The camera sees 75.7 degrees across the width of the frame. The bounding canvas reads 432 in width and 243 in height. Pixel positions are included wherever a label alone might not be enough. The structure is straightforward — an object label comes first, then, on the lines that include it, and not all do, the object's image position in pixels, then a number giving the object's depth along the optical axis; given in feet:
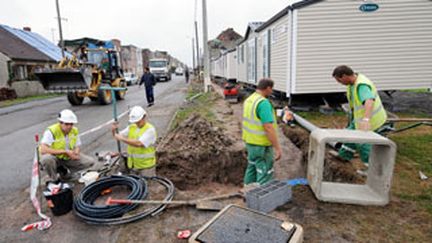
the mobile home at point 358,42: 29.07
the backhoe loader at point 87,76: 39.32
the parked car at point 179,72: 266.36
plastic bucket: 10.99
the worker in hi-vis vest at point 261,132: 11.49
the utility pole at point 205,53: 52.72
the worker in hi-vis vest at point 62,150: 13.42
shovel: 11.00
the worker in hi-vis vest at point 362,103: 12.17
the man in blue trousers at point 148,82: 42.98
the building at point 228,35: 192.18
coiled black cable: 10.55
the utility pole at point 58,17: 71.51
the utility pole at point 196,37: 108.32
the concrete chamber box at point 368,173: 10.92
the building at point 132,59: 187.99
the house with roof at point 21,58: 67.67
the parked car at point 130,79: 112.37
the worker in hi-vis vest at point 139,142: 13.48
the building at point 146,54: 256.56
